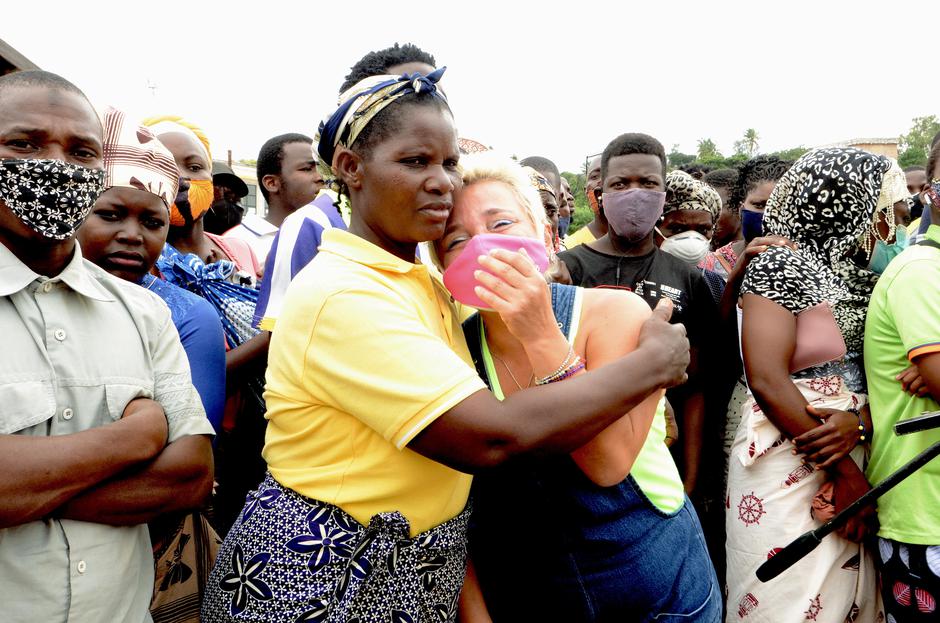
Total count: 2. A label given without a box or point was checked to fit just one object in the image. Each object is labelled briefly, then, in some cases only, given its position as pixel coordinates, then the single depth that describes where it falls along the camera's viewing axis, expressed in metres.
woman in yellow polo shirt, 1.42
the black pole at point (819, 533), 1.67
